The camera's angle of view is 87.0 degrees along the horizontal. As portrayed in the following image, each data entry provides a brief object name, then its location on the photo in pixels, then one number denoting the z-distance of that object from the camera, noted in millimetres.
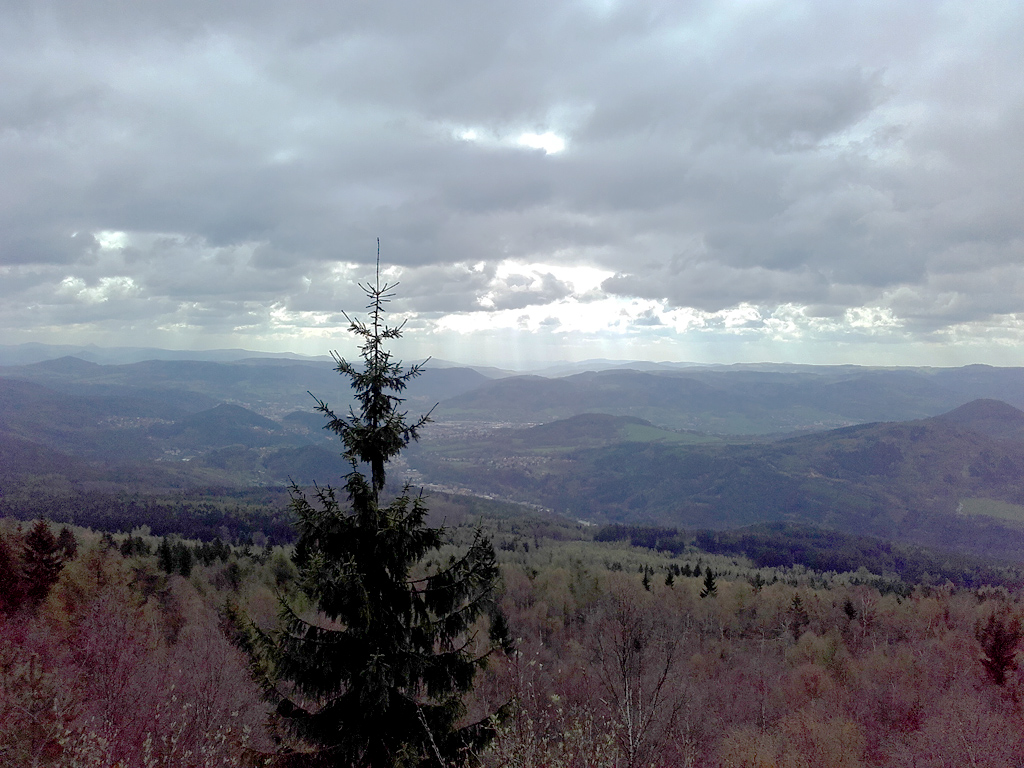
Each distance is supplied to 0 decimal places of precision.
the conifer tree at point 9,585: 32781
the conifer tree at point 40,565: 37344
